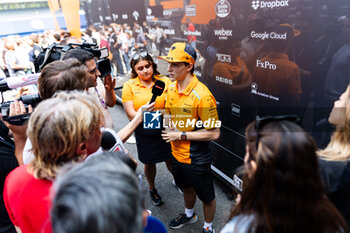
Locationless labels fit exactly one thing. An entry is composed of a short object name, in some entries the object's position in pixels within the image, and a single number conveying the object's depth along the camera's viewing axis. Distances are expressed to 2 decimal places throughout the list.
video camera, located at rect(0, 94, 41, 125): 1.39
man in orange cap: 1.85
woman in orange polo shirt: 2.39
